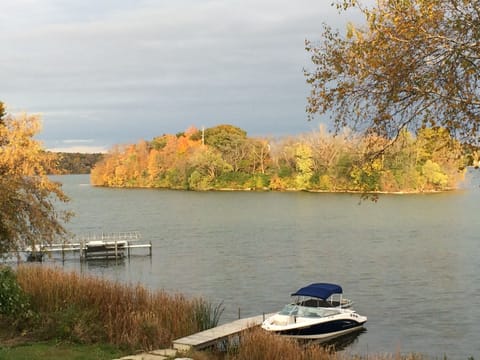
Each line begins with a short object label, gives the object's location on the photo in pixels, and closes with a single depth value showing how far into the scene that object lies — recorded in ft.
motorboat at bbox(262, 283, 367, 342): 77.30
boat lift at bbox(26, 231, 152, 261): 155.84
